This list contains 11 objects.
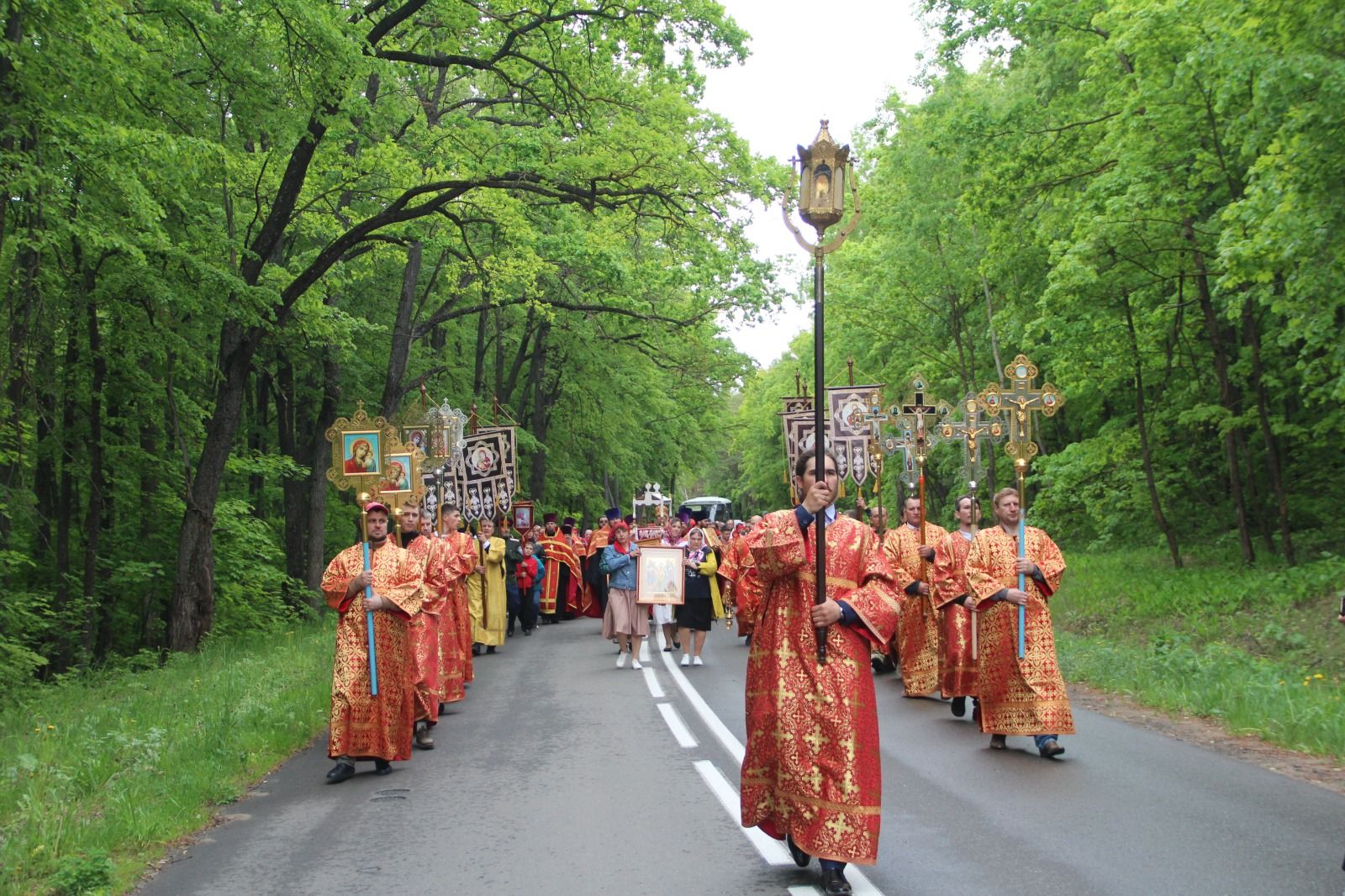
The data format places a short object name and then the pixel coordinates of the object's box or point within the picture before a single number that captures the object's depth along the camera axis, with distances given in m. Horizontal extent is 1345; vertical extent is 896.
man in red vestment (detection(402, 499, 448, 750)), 10.20
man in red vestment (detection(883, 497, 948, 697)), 13.41
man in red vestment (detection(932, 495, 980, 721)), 11.30
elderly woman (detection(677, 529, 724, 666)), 17.44
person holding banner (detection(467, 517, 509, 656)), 19.41
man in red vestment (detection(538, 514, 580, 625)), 26.97
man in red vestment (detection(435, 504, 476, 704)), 13.27
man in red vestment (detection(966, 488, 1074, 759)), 9.63
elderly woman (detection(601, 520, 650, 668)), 17.62
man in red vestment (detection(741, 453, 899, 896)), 5.86
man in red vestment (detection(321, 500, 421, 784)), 9.42
